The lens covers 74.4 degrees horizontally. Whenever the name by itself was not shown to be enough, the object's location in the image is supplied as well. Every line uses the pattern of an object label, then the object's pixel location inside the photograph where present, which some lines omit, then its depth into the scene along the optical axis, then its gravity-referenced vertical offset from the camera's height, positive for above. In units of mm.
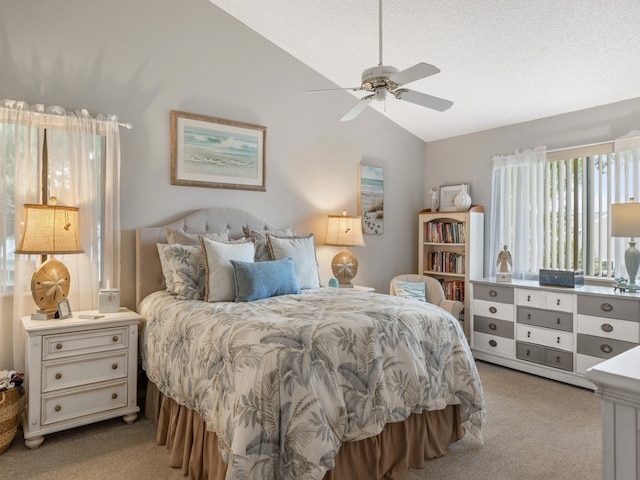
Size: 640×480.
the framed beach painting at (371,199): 4793 +484
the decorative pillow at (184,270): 2924 -221
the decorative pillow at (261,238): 3443 +18
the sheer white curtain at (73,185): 2822 +383
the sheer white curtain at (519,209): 4336 +351
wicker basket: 2408 -1030
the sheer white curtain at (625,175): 3623 +593
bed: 1725 -693
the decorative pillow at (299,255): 3402 -119
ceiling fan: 2268 +907
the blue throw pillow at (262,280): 2822 -275
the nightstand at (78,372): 2498 -835
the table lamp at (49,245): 2609 -39
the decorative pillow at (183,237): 3285 +20
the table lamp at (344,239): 4293 +16
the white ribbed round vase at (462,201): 4688 +450
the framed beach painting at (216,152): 3574 +780
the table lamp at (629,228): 3303 +115
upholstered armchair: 4078 -536
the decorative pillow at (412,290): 4410 -514
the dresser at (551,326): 3351 -745
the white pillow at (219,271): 2842 -213
